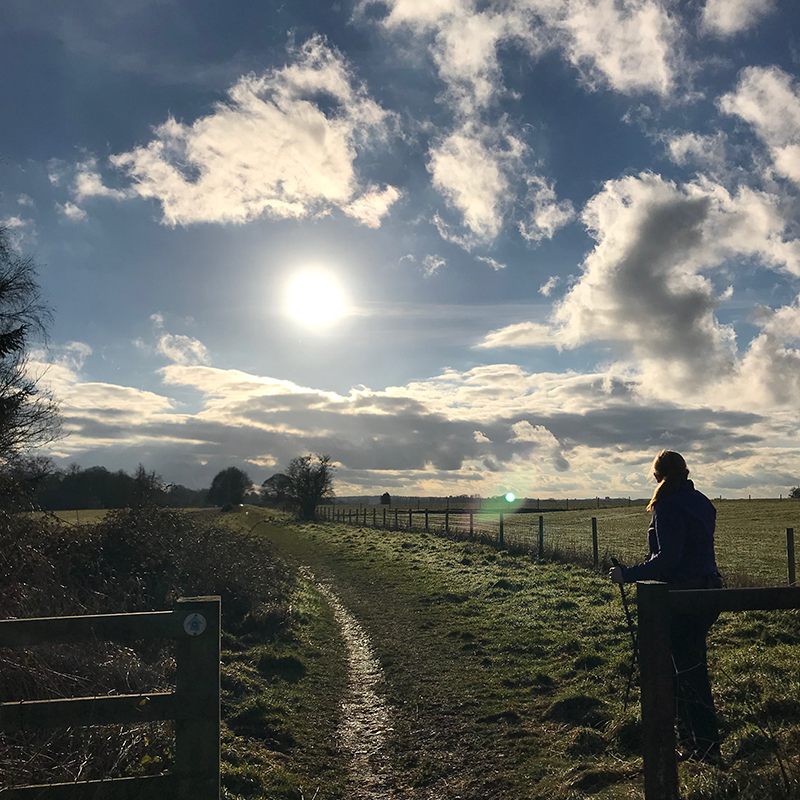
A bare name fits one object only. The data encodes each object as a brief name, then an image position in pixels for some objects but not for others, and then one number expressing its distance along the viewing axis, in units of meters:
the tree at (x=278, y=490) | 74.95
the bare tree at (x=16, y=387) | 16.72
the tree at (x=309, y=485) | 72.75
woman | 4.84
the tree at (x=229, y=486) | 91.94
